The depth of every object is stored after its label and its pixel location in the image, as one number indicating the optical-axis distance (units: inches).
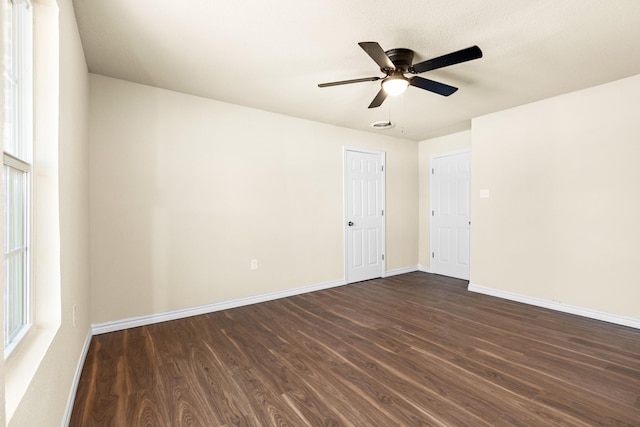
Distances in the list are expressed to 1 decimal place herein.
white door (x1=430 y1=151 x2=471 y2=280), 197.2
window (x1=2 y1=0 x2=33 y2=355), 48.5
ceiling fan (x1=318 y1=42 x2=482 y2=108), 82.1
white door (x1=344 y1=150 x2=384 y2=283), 187.9
